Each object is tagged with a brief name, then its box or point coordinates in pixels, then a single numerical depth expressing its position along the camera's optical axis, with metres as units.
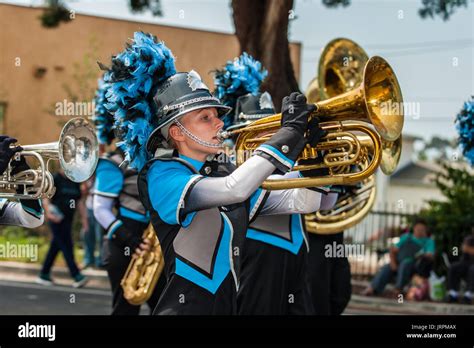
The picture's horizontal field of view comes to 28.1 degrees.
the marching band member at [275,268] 5.68
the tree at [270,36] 10.45
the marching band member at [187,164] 4.20
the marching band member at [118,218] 6.74
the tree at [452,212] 11.88
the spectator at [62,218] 11.18
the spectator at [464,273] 10.85
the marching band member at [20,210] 4.89
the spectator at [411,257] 11.25
